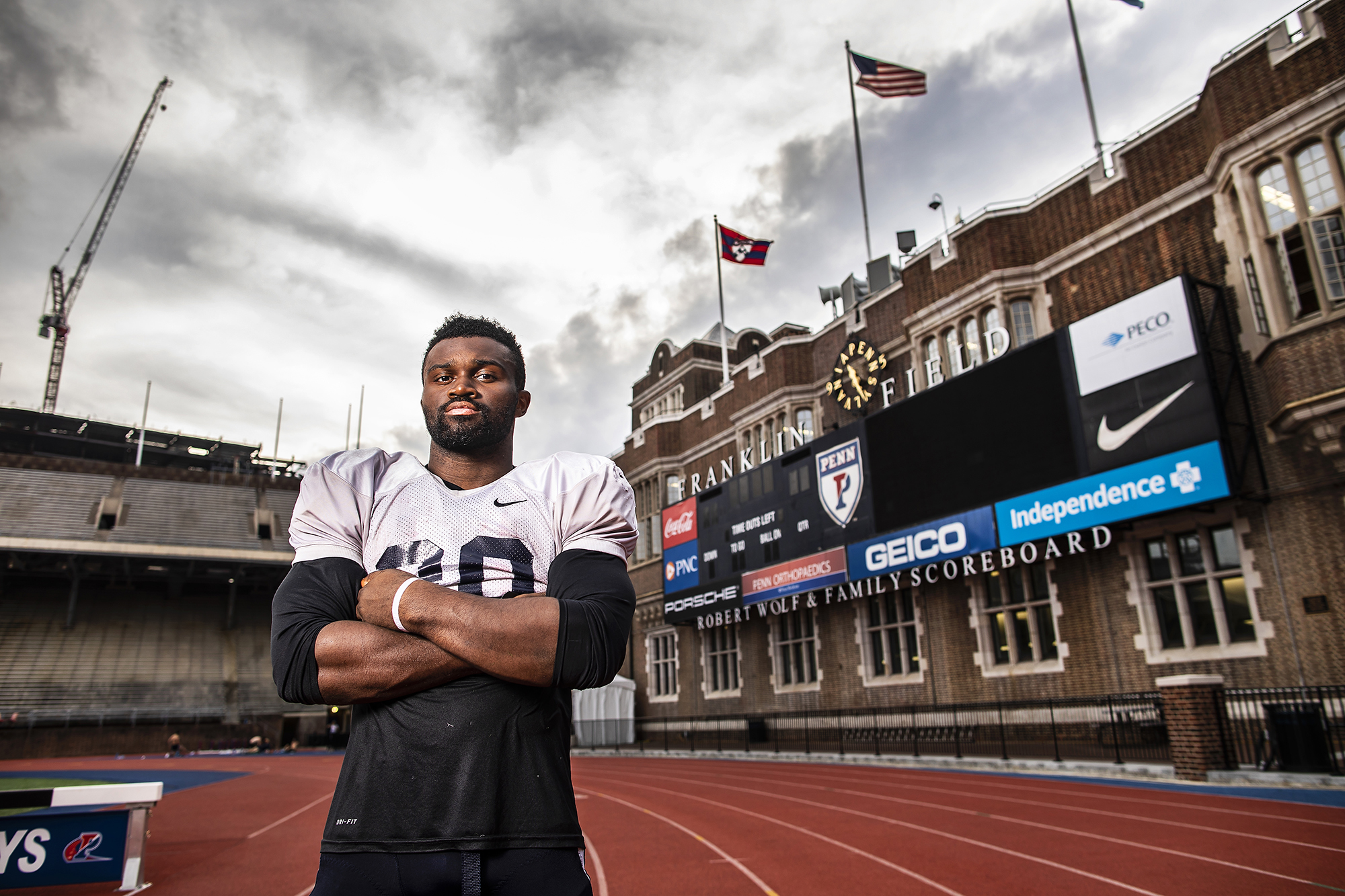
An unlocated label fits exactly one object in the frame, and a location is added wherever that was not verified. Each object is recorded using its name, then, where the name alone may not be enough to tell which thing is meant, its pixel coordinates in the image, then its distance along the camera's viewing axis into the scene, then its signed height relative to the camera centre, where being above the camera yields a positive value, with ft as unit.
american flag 71.36 +51.02
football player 5.51 +0.20
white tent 96.73 -4.78
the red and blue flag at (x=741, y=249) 89.10 +46.21
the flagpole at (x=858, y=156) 77.87 +48.92
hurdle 20.72 -3.74
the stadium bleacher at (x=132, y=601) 110.83 +15.14
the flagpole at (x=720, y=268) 98.17 +49.12
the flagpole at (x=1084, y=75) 59.98 +42.67
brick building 41.42 +14.78
